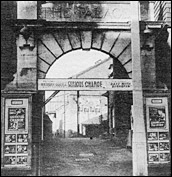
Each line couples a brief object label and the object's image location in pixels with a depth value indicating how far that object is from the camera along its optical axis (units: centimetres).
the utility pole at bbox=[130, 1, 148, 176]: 1053
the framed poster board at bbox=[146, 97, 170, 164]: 1224
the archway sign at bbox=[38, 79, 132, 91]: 1209
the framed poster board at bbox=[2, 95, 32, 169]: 1195
